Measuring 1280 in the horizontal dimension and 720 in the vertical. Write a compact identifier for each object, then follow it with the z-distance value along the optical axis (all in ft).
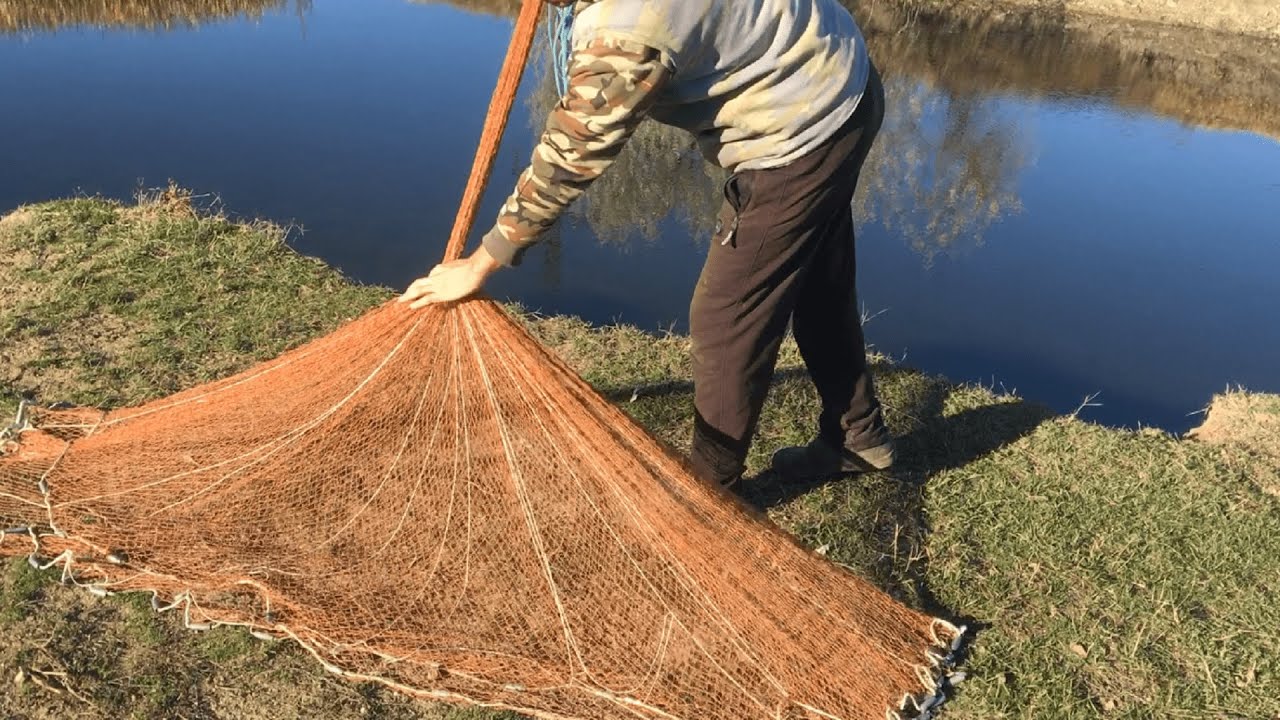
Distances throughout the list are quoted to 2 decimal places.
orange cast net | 7.80
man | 6.60
